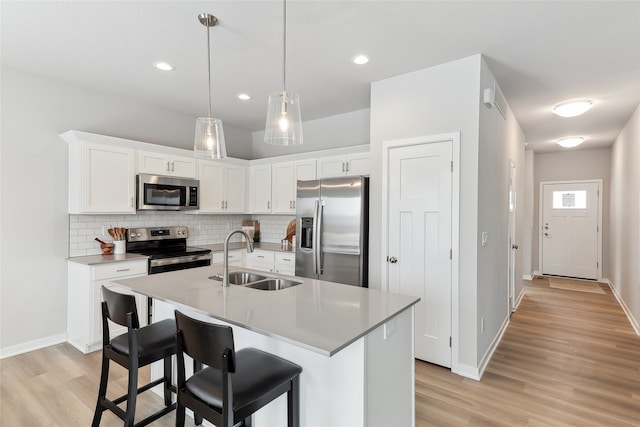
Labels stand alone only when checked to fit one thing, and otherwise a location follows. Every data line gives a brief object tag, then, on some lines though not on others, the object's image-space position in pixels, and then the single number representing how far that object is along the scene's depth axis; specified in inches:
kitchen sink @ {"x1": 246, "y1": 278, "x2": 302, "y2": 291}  99.0
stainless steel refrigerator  136.0
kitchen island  60.3
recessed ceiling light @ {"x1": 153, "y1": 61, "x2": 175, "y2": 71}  121.4
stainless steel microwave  154.1
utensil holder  151.0
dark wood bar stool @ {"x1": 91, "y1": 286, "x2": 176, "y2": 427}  72.8
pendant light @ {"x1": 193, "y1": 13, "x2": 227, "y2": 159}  91.0
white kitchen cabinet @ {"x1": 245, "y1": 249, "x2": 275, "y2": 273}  181.2
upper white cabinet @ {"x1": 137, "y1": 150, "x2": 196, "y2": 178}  156.0
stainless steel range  150.6
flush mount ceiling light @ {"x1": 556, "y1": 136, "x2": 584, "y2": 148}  225.9
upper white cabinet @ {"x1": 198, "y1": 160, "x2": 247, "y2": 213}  182.4
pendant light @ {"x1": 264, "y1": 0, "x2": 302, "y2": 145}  80.6
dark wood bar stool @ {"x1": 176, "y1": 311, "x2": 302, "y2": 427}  53.5
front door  270.1
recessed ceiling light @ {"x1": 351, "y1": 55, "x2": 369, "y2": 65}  114.8
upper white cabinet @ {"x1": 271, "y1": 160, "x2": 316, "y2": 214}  181.6
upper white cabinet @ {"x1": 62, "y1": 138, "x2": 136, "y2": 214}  136.8
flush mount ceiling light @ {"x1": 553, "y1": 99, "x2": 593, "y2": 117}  152.9
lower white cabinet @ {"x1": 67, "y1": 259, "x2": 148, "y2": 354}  129.4
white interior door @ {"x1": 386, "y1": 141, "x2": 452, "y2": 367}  119.0
